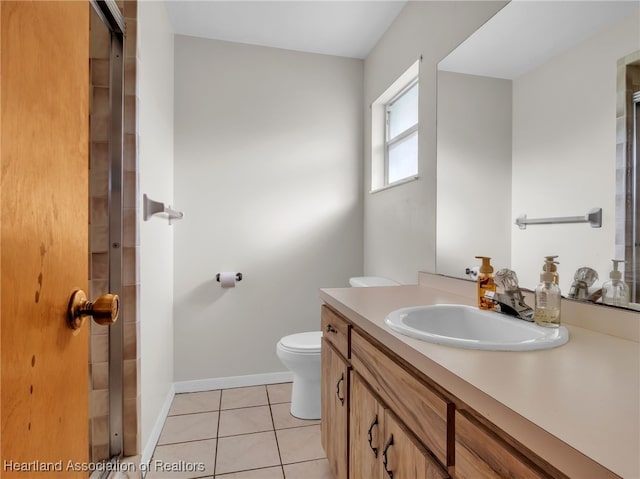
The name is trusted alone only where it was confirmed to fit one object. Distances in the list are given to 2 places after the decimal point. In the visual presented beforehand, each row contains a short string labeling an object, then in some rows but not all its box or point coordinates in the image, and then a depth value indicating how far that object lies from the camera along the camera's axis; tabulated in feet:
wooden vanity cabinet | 1.83
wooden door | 1.42
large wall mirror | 2.96
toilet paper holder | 7.98
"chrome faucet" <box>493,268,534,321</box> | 3.29
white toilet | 6.39
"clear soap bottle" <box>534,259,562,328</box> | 3.00
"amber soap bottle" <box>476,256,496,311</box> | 3.71
